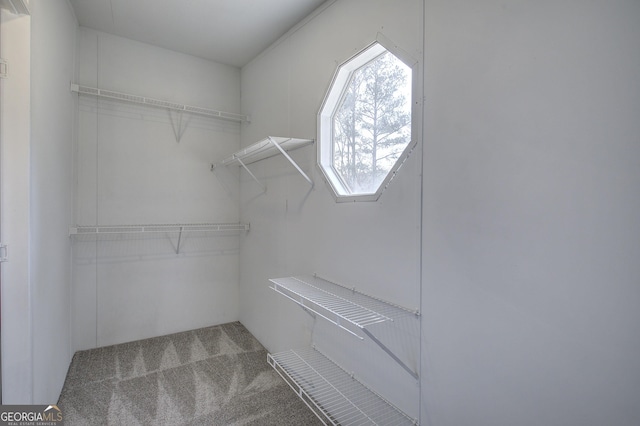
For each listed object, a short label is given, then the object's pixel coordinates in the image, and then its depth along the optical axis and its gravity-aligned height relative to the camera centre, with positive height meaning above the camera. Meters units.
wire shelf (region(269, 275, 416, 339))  1.35 -0.47
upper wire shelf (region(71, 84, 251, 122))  2.49 +0.98
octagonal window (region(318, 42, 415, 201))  1.56 +0.51
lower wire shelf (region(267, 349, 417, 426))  1.53 -1.00
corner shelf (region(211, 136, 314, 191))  2.09 +0.48
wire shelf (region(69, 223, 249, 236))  2.50 -0.17
